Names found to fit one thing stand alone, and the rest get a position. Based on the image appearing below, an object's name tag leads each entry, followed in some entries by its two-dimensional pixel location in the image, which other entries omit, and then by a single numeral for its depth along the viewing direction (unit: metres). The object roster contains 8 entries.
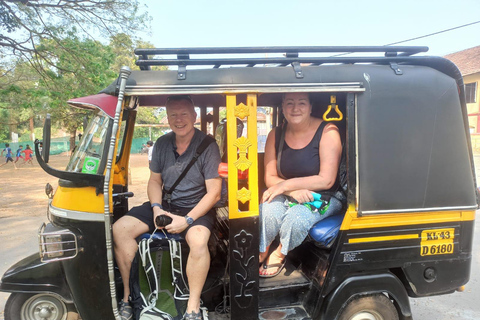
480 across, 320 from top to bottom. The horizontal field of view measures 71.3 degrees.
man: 2.55
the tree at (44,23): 9.29
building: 21.80
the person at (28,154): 23.68
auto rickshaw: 2.34
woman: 2.67
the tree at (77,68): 9.77
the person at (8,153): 22.33
